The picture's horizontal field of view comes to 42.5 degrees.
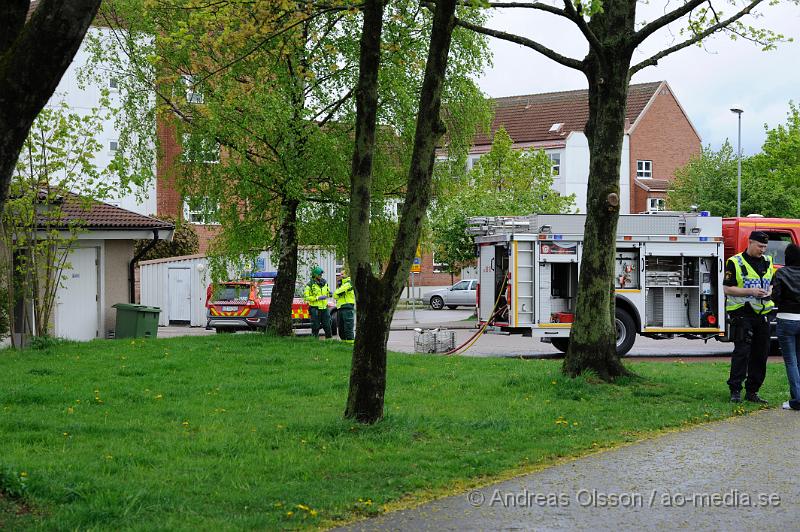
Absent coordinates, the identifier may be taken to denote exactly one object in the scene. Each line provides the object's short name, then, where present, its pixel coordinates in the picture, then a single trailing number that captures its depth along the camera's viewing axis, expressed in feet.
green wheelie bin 78.69
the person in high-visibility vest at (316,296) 76.28
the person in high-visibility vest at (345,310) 72.13
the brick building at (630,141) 221.87
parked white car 172.14
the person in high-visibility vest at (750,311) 37.01
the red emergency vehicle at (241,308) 93.50
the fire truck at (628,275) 63.87
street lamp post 157.79
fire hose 65.05
